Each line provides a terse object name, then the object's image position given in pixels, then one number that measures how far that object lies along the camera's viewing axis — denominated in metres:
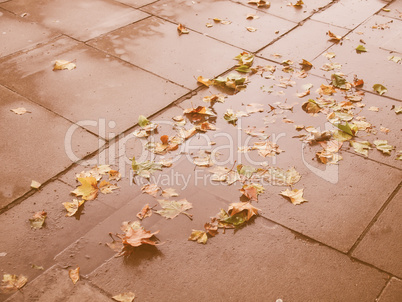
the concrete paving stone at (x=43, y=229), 2.91
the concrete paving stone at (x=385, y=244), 3.01
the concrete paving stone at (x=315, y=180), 3.27
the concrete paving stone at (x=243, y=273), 2.79
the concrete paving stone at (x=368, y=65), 4.83
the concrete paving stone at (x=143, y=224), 2.95
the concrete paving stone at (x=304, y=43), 5.26
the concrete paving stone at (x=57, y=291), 2.71
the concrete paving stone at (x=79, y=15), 5.52
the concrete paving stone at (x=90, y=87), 4.18
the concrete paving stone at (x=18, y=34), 5.12
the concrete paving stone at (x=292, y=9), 6.14
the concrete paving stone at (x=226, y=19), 5.54
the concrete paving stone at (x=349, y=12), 6.08
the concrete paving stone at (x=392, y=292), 2.80
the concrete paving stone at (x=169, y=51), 4.88
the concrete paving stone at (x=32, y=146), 3.50
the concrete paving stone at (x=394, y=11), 6.32
